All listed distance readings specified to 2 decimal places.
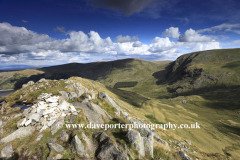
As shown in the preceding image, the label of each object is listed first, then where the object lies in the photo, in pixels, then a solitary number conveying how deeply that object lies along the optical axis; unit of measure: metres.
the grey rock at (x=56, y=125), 14.17
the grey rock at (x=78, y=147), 11.65
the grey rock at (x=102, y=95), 31.33
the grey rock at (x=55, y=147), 11.55
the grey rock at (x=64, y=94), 26.57
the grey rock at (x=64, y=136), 13.30
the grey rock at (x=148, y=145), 13.80
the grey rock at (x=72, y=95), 26.86
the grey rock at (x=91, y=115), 18.38
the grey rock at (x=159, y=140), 19.17
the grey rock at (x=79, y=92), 28.89
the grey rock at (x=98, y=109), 20.82
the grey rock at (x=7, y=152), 10.90
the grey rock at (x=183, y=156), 14.64
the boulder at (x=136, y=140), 13.23
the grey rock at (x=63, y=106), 17.83
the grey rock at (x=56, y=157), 10.64
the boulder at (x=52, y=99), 18.73
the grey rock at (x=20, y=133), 12.67
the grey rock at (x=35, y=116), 14.59
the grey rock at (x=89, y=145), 12.37
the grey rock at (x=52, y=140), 12.70
